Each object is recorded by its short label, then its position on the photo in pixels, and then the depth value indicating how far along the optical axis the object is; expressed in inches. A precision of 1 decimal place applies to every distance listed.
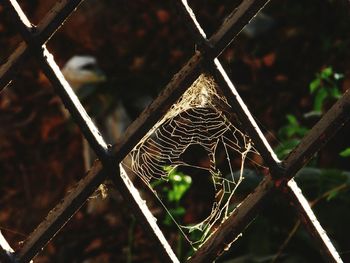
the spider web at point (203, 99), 97.4
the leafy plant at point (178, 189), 106.1
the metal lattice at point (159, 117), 95.9
